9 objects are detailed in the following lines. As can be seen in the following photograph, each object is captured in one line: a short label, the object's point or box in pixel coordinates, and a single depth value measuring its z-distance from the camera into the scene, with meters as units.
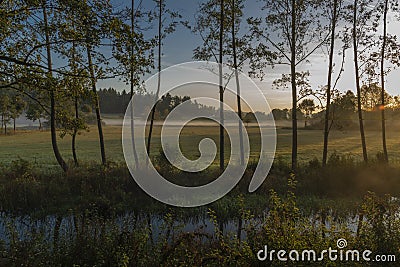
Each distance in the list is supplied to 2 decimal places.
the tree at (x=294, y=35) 14.16
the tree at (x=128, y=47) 7.71
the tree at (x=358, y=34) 14.51
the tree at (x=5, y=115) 47.44
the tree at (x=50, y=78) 7.80
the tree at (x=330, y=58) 14.24
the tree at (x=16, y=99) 10.49
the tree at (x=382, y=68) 14.69
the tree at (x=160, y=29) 15.87
